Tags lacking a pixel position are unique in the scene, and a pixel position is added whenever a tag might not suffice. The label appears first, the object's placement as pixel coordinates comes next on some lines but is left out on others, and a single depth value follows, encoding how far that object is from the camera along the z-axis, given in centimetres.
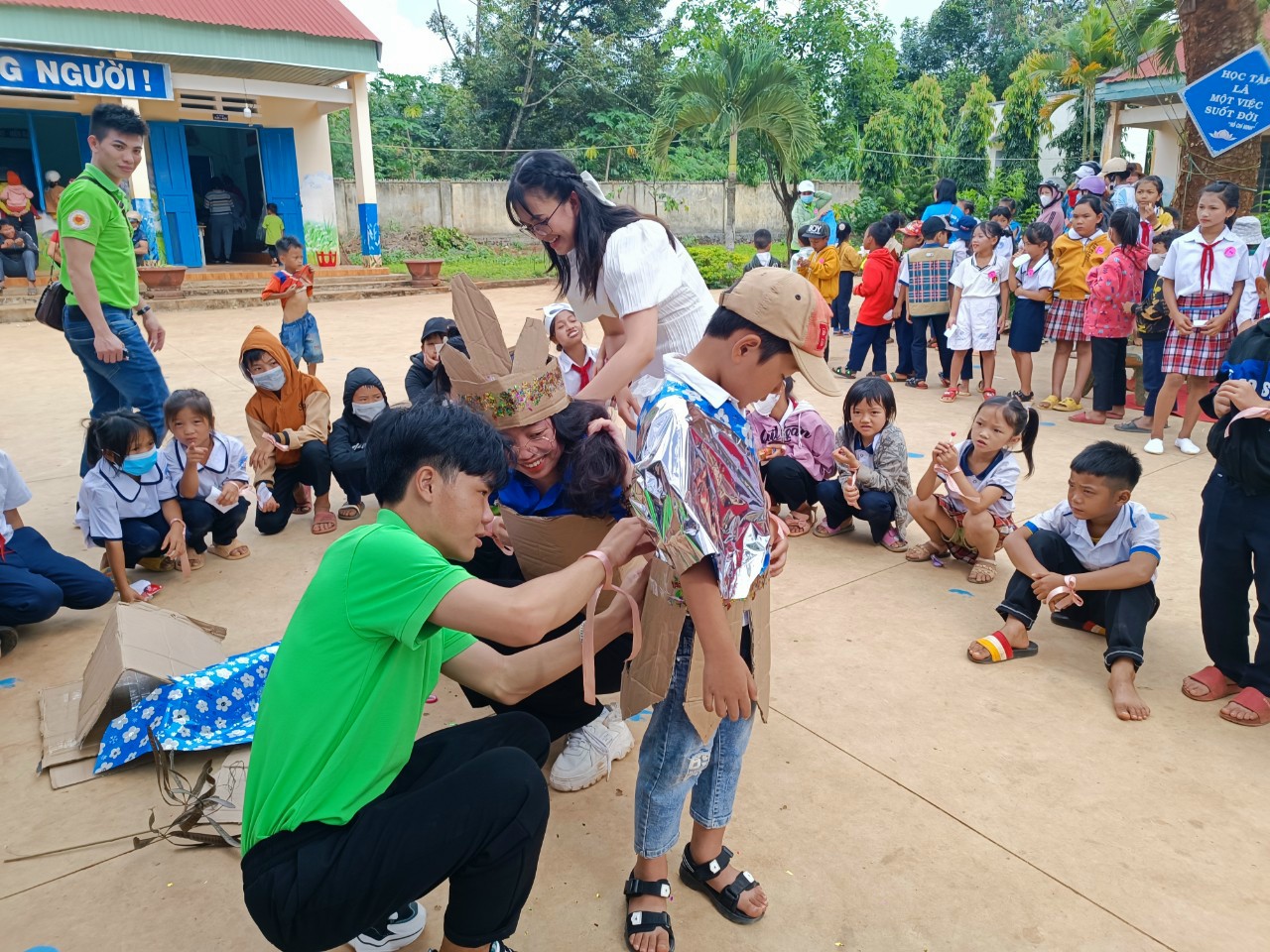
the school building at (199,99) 1334
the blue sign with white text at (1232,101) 470
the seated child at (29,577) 341
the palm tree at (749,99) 1500
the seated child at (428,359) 491
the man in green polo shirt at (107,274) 414
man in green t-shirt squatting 166
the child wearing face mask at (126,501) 383
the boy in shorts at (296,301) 634
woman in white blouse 289
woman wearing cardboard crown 261
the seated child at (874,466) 431
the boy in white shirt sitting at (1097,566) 312
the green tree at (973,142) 2061
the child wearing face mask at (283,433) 469
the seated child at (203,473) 416
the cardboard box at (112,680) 272
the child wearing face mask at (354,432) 486
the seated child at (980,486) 385
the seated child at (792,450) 462
